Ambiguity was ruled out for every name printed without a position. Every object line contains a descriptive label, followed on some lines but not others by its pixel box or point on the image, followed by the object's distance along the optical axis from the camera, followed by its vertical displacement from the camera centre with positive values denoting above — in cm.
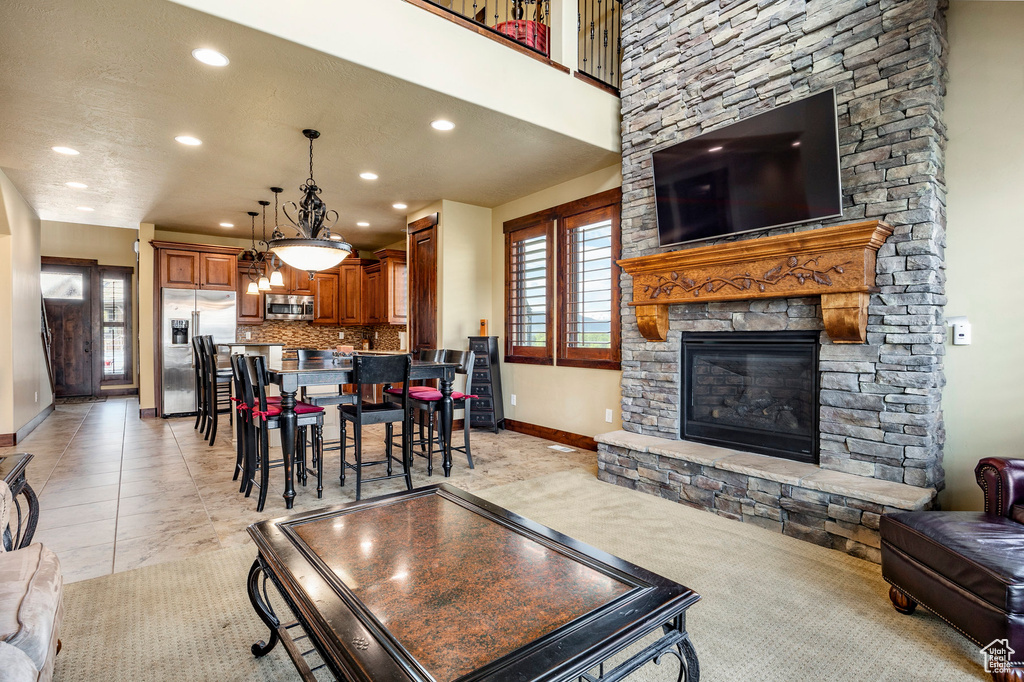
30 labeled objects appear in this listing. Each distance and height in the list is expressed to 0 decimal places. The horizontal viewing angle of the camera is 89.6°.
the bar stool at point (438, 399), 420 -49
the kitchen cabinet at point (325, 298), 864 +74
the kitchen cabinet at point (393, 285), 810 +89
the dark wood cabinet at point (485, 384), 590 -49
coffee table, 112 -68
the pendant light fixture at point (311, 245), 343 +66
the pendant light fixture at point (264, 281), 657 +79
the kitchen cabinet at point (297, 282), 834 +98
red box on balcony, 456 +277
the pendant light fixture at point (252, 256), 652 +110
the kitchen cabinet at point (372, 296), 851 +78
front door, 880 +33
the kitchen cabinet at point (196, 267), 706 +107
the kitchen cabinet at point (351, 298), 883 +76
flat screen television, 298 +106
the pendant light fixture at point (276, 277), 656 +86
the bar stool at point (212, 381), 522 -43
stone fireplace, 269 +25
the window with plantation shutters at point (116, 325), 921 +34
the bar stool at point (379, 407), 347 -49
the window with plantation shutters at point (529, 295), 551 +51
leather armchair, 163 -80
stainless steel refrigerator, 702 +6
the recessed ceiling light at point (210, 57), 283 +160
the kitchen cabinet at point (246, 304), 803 +60
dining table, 338 -28
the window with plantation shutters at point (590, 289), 480 +50
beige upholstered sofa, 114 -69
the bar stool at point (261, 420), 333 -53
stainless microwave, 820 +57
